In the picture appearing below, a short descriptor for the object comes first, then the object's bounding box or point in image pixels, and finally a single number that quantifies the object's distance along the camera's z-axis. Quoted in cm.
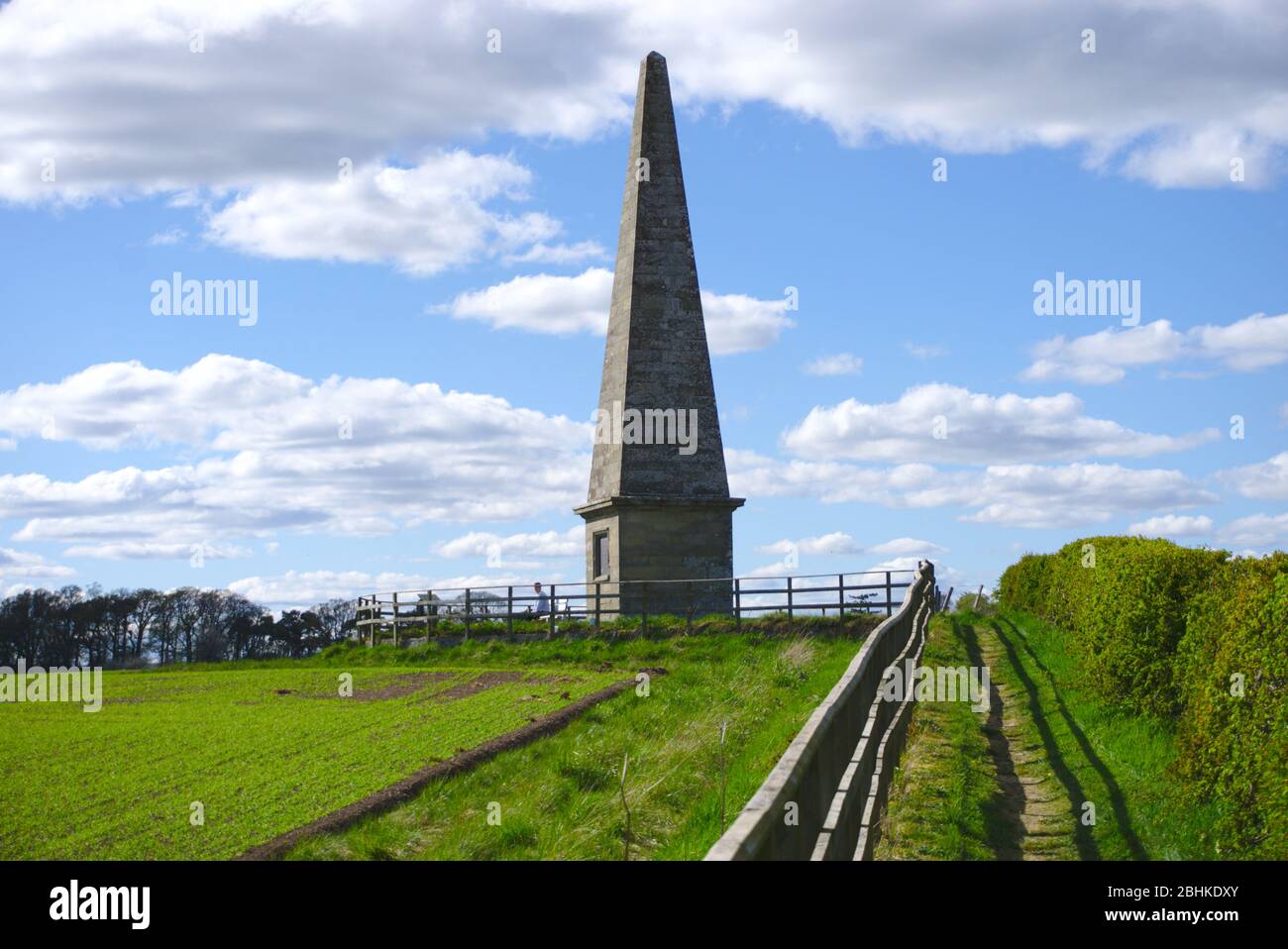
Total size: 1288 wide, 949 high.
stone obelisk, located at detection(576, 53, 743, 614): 3139
